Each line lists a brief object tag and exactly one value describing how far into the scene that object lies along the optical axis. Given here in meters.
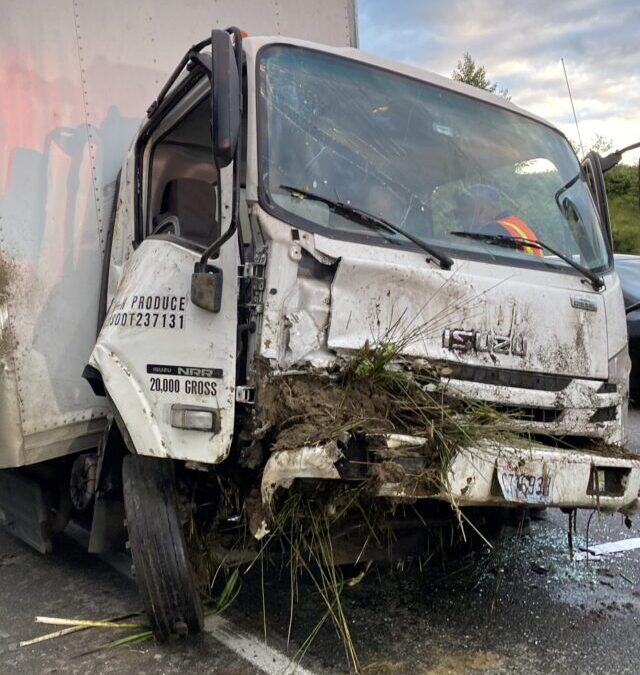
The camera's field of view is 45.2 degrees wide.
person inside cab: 3.50
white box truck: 2.79
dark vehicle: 8.35
